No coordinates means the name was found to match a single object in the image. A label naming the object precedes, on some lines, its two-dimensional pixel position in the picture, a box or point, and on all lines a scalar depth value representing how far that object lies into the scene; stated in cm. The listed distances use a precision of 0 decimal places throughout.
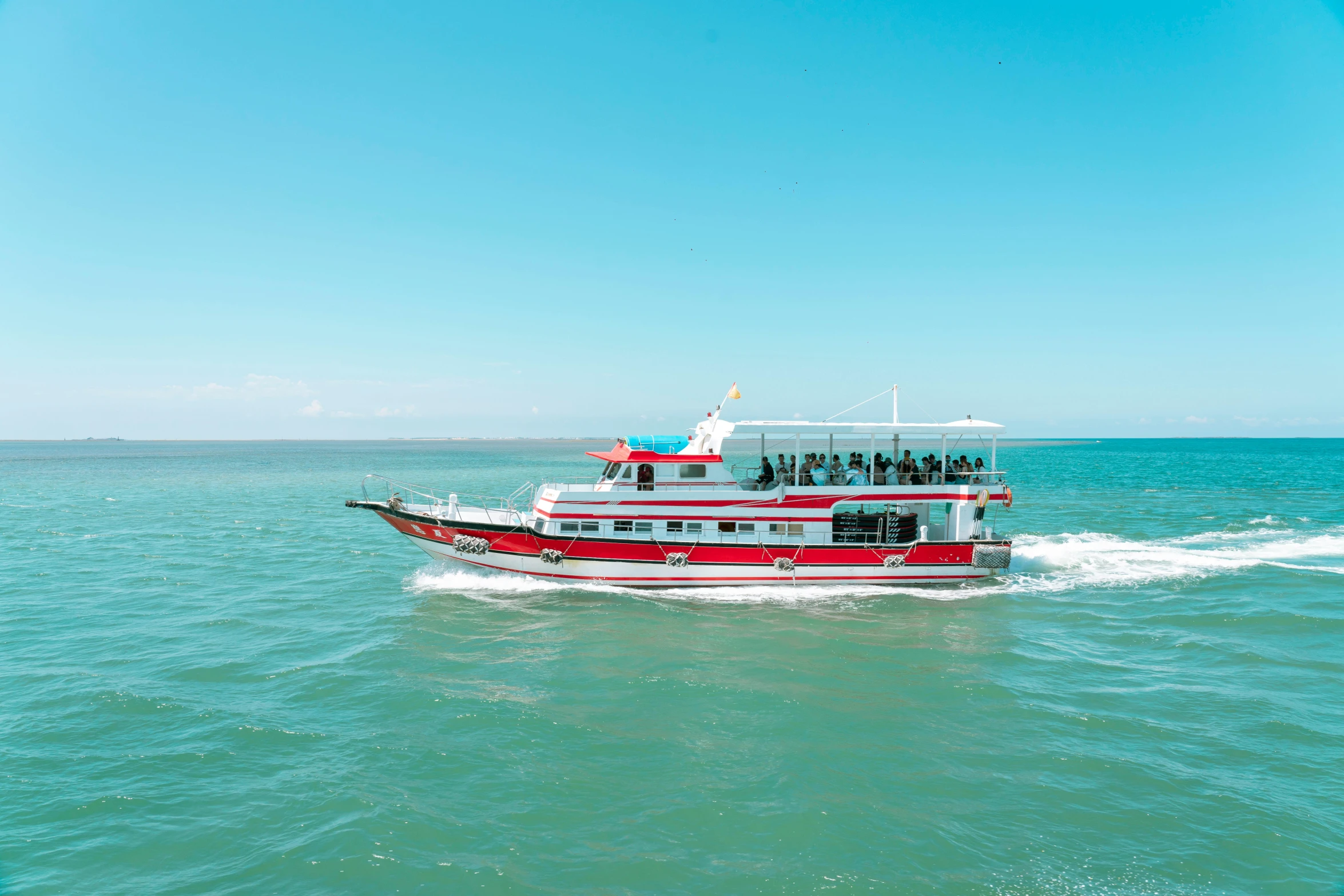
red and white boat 2059
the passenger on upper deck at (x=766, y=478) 2119
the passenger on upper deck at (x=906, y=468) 2161
